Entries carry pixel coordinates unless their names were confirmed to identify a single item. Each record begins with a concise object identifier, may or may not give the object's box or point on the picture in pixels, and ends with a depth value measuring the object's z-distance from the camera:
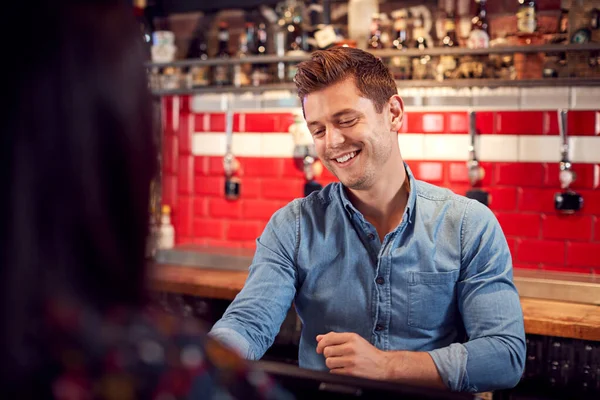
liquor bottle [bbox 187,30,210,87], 3.83
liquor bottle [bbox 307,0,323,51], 3.56
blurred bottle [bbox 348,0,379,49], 3.39
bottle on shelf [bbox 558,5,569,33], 3.04
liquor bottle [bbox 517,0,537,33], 3.02
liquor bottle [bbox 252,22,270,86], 3.63
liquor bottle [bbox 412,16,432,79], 3.23
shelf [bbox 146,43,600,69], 2.79
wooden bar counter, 2.33
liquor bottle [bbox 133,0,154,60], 3.81
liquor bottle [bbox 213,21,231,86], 3.76
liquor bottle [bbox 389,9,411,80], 3.27
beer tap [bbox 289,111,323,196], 3.44
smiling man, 1.54
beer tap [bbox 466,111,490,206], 3.15
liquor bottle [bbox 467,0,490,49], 3.11
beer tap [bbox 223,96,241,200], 3.71
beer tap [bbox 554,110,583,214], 2.97
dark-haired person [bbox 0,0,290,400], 0.51
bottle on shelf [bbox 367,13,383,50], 3.31
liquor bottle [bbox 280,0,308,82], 3.62
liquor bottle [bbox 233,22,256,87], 3.71
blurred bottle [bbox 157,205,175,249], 3.91
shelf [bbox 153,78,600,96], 2.87
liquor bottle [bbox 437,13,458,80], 3.20
